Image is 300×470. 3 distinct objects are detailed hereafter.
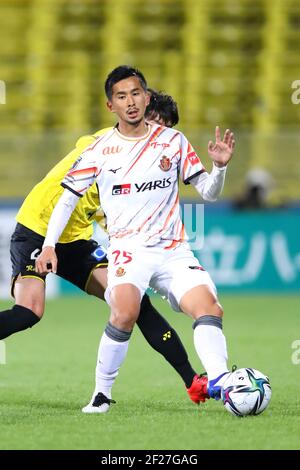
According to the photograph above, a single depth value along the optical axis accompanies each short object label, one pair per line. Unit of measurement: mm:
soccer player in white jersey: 11883
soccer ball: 11242
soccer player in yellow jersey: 12961
